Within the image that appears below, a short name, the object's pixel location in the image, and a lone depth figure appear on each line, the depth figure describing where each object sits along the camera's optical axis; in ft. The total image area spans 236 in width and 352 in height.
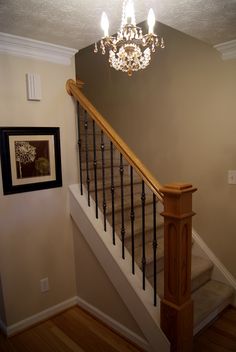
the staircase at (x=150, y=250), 7.10
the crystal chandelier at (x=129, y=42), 4.55
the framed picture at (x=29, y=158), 6.85
